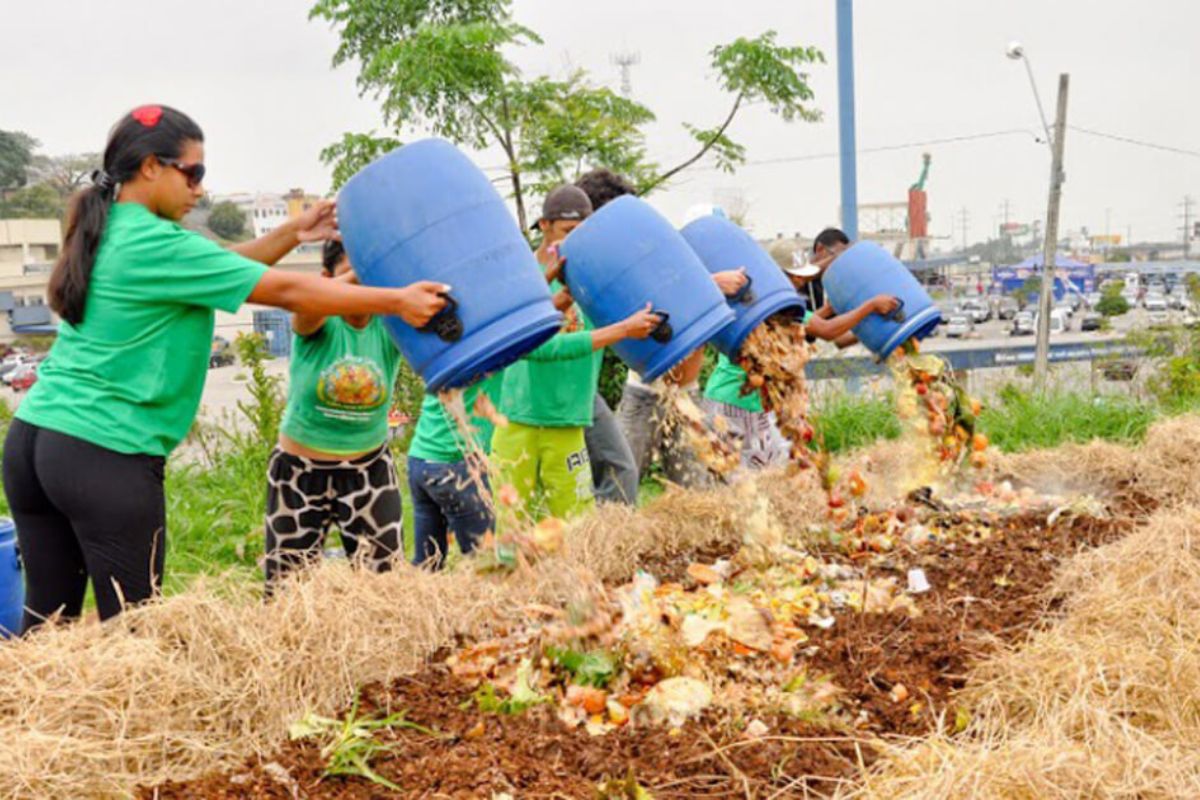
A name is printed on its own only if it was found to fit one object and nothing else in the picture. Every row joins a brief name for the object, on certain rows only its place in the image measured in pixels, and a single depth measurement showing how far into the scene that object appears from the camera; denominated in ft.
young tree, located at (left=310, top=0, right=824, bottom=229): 25.41
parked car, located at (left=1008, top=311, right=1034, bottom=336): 117.29
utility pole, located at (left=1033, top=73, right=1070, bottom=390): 52.70
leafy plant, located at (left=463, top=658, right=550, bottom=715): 8.34
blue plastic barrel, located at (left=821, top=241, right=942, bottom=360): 15.15
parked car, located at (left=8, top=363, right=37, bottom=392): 55.88
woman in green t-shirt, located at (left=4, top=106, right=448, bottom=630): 8.75
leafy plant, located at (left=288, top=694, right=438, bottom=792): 7.23
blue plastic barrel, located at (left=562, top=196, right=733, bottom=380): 11.27
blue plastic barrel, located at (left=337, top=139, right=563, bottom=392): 9.18
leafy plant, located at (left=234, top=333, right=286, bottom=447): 21.68
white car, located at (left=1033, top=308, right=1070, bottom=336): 109.70
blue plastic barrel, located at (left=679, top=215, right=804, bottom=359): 12.69
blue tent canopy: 147.23
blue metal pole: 33.81
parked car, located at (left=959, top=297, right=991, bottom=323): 136.91
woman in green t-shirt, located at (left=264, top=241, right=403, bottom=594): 11.59
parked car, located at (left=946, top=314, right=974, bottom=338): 115.55
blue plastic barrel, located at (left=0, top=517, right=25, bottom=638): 13.21
